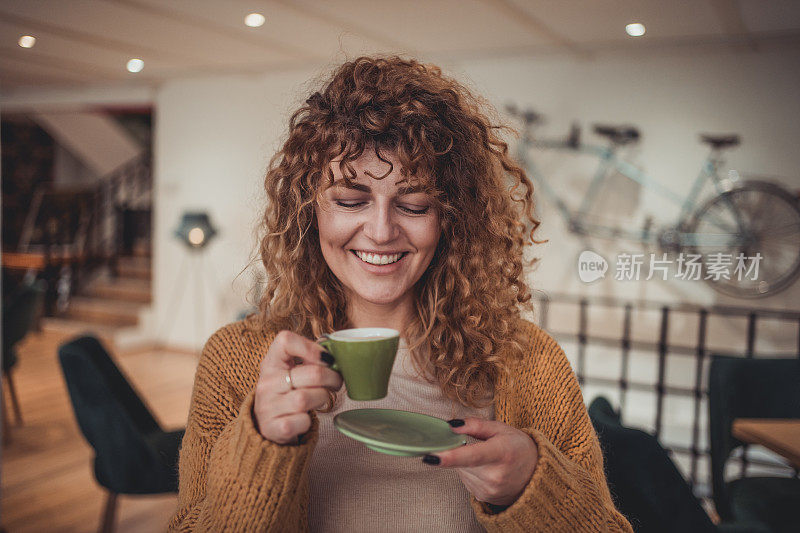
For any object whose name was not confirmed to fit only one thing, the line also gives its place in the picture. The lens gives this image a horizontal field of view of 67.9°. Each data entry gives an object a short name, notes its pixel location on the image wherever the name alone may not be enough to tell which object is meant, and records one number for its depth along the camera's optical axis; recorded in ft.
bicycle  4.79
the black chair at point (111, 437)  5.96
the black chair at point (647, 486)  3.38
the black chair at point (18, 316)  10.66
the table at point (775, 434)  4.42
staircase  21.03
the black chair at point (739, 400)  5.83
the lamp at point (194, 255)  18.03
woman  2.42
